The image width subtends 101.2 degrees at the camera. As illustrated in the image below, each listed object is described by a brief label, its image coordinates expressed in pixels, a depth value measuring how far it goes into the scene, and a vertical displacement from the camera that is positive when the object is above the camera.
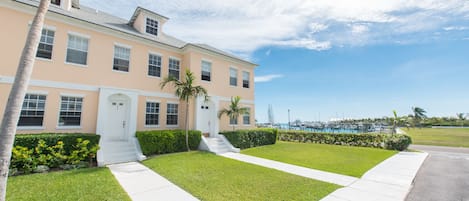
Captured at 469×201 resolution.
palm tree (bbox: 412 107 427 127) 36.01 +1.37
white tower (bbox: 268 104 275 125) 66.38 +2.23
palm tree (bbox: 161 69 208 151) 12.80 +2.19
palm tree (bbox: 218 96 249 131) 15.70 +0.79
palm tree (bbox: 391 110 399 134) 18.80 +0.04
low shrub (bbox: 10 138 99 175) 7.63 -1.50
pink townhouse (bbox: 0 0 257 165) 9.69 +2.92
